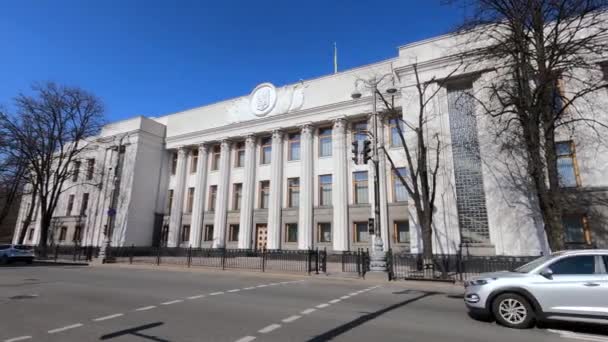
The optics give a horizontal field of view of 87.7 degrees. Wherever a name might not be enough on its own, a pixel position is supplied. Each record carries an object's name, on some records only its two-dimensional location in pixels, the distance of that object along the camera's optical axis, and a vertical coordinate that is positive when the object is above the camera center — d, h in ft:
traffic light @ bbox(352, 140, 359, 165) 44.21 +13.01
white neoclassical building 59.57 +17.12
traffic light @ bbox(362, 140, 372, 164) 44.29 +12.78
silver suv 19.44 -2.88
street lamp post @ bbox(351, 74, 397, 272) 46.09 +0.26
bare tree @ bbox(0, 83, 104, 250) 94.07 +32.35
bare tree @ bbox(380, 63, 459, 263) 53.06 +17.55
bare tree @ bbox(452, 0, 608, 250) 40.47 +23.38
